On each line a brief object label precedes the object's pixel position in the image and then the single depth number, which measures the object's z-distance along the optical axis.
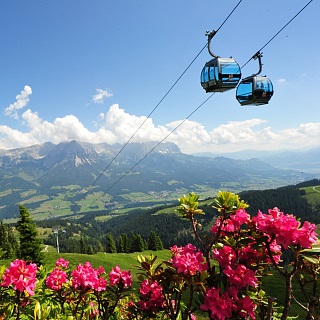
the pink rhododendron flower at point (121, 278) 4.27
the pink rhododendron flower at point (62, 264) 5.75
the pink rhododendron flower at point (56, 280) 4.34
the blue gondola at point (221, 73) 9.98
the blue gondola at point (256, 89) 10.70
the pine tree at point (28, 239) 37.81
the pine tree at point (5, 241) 65.78
